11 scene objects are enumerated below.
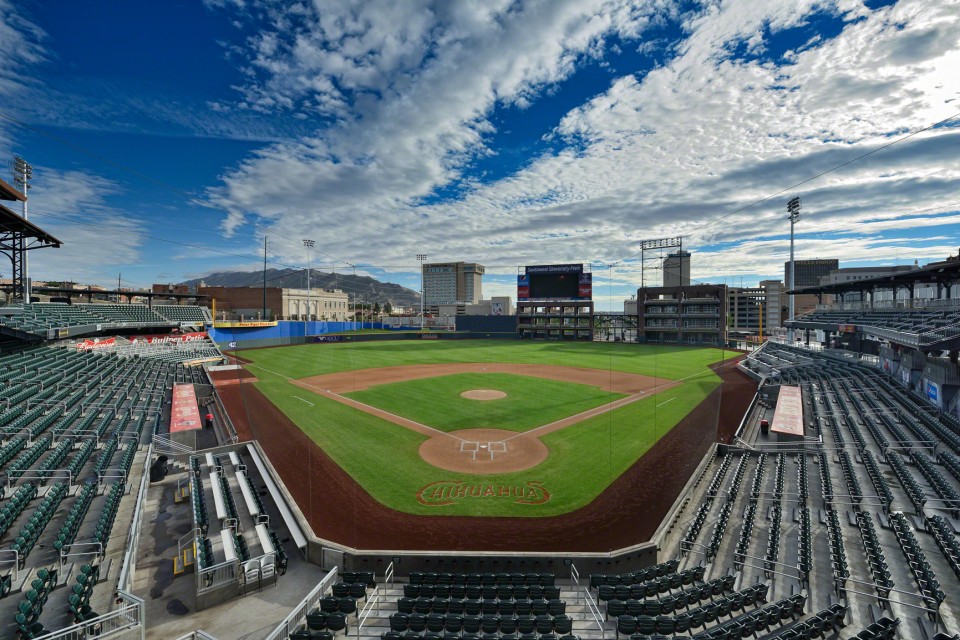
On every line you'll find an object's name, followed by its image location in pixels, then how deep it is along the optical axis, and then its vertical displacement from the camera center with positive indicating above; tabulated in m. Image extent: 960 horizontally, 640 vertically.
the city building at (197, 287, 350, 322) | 98.12 +2.43
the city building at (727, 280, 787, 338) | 120.81 +2.28
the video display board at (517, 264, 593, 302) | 79.31 +5.91
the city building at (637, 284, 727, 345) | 69.94 -0.29
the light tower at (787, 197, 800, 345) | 59.44 +15.21
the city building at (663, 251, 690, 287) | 100.19 +11.66
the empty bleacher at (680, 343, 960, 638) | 9.20 -6.46
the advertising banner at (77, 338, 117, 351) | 32.69 -2.83
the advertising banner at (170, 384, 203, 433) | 16.79 -4.43
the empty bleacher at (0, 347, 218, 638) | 8.62 -5.56
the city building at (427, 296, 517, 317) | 151.90 +1.54
